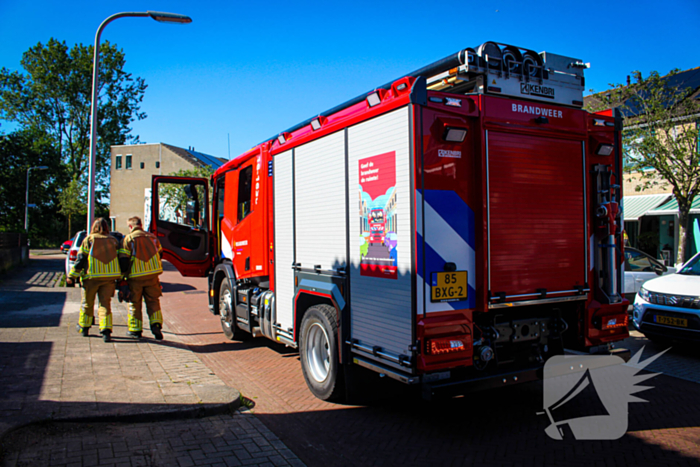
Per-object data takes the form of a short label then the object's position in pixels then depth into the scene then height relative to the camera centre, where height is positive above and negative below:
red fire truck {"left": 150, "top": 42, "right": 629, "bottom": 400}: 3.89 +0.11
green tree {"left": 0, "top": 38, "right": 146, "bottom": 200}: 46.25 +13.58
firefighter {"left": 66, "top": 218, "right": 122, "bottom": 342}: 7.39 -0.48
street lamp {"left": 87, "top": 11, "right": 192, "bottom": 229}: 9.66 +3.80
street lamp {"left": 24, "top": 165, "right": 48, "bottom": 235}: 38.94 +2.73
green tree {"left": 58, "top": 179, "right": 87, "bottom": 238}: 41.44 +3.40
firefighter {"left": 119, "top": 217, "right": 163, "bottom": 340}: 7.52 -0.51
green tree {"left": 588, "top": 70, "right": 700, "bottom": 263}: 15.10 +3.36
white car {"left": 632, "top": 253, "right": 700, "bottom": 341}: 6.84 -0.99
